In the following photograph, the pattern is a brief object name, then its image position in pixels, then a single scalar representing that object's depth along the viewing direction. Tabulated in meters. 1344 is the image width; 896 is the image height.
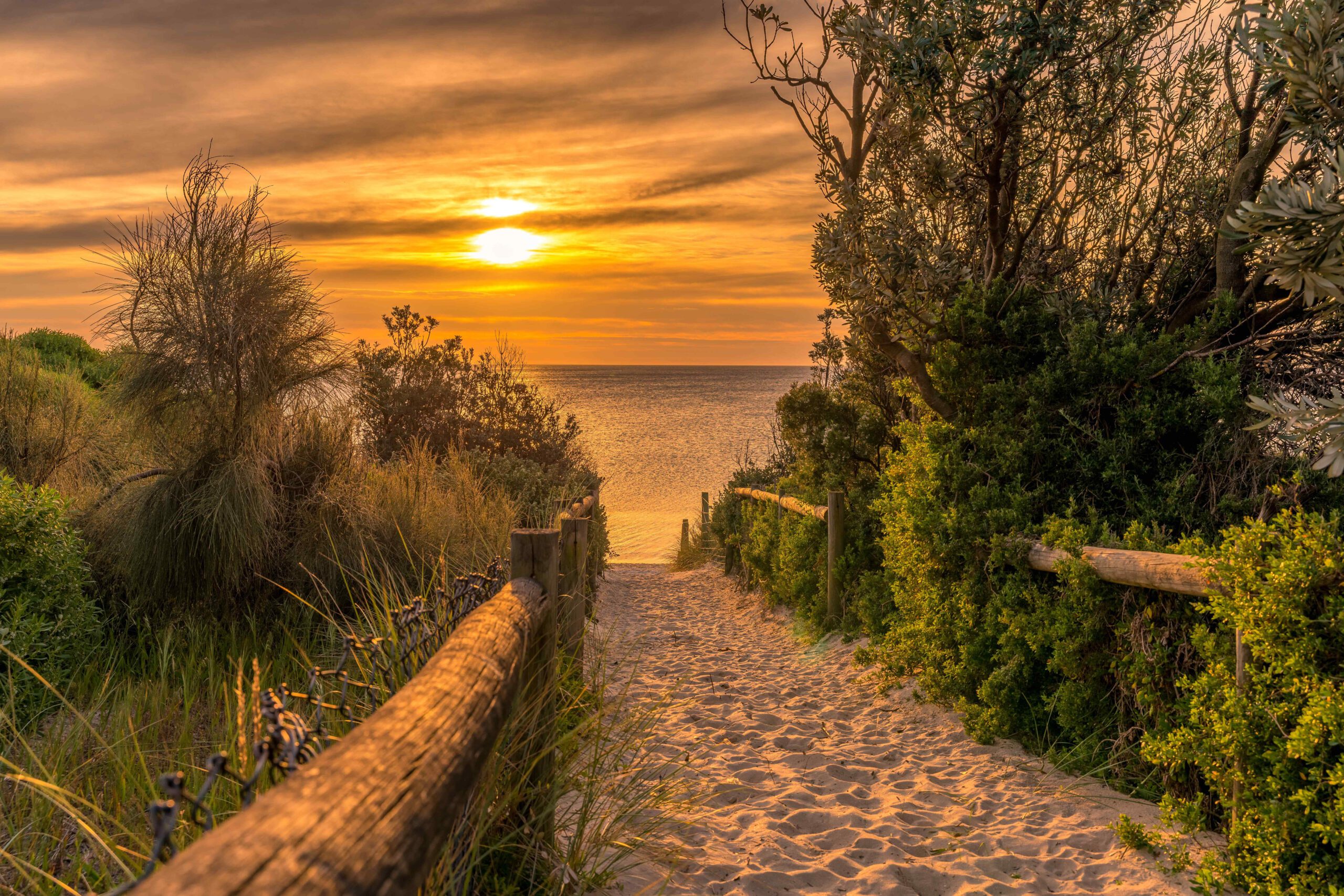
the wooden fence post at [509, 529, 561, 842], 3.28
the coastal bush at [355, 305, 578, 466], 16.17
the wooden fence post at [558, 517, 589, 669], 4.68
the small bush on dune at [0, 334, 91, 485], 9.55
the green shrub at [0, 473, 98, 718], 5.88
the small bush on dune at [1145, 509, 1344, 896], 3.38
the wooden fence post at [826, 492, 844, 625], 9.24
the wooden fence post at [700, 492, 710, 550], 18.58
